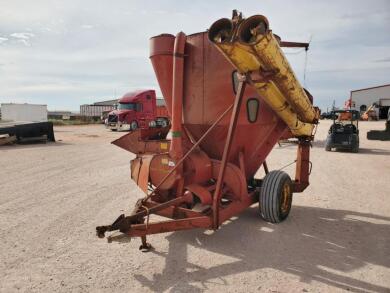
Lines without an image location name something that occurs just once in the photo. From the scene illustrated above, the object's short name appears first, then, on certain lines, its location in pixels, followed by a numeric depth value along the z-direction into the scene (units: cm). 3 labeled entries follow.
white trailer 3988
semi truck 2561
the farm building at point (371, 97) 5081
